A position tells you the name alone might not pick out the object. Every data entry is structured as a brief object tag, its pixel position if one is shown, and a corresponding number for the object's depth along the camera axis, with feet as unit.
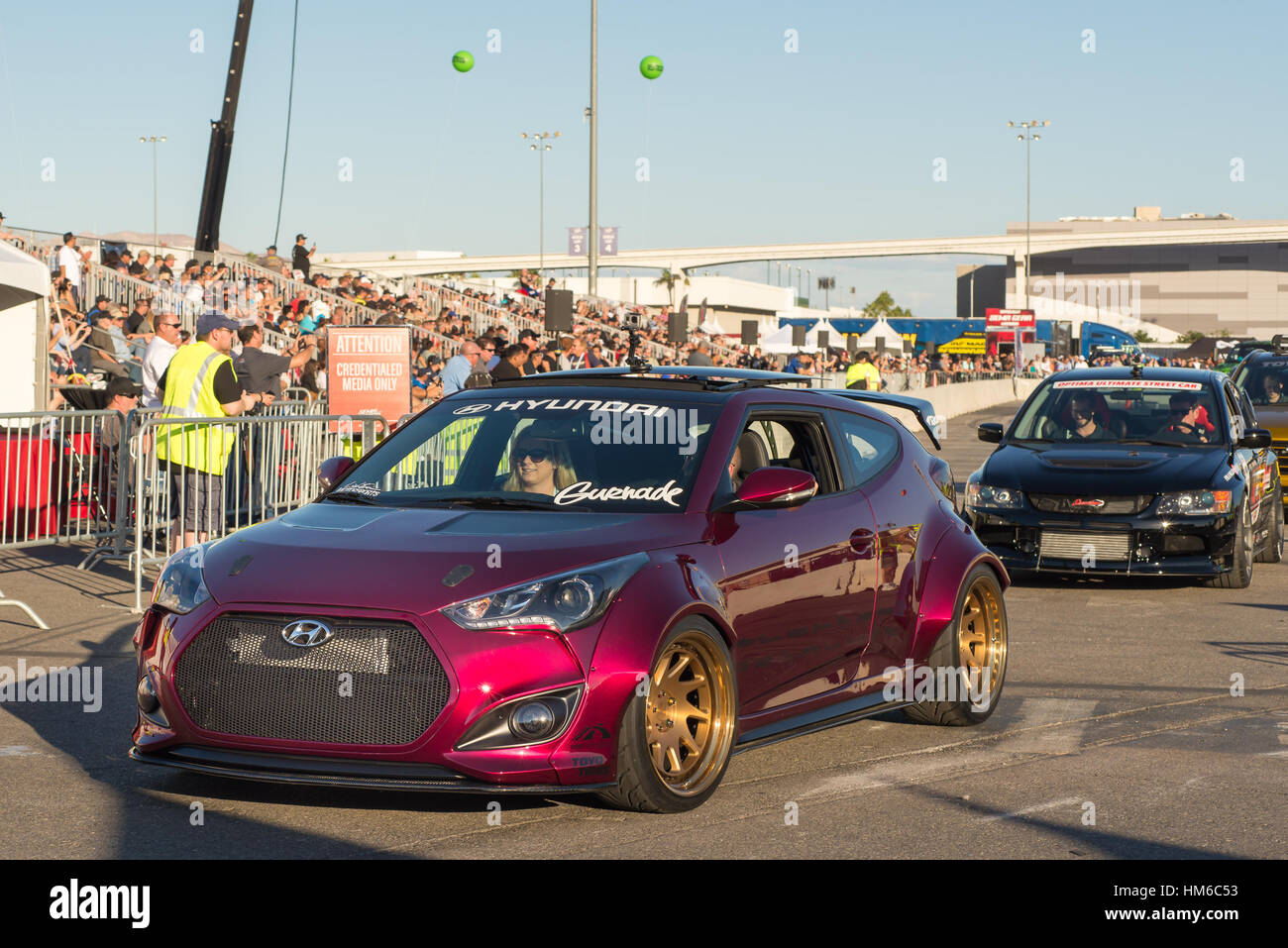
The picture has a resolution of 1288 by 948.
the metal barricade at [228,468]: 38.55
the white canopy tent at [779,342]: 160.86
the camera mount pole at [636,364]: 24.35
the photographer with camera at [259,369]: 48.11
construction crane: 79.56
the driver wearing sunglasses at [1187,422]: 43.45
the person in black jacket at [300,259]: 111.04
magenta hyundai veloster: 17.84
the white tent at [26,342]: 49.60
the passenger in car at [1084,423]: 44.24
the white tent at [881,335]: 211.31
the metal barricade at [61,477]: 39.06
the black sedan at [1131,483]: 39.70
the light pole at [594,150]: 95.76
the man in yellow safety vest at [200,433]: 38.65
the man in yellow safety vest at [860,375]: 77.10
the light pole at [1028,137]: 302.45
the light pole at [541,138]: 316.19
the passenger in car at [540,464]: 21.13
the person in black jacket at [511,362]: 54.85
